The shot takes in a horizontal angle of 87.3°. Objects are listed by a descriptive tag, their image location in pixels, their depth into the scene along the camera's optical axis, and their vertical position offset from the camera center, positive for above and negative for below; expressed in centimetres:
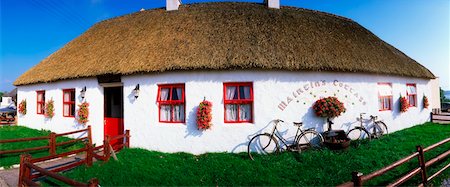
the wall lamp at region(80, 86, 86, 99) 999 +30
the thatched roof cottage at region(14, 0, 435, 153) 815 +89
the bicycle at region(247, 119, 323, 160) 773 -151
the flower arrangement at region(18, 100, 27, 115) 1340 -39
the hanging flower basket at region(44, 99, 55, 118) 1133 -40
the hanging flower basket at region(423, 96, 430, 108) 1297 -34
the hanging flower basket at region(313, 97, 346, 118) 830 -37
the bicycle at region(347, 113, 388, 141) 907 -140
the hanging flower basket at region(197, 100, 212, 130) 781 -59
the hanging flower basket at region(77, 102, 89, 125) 984 -52
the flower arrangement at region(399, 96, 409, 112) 1107 -37
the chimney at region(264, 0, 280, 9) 1215 +487
